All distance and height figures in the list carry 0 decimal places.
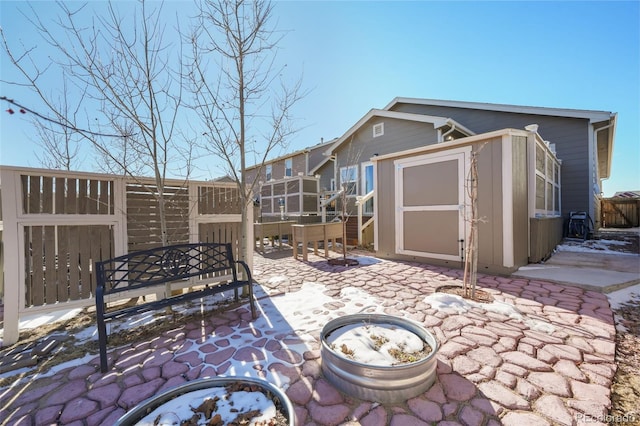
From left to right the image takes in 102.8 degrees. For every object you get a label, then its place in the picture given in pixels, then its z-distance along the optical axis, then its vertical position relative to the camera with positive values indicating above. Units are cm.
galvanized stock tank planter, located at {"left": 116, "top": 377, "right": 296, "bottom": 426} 145 -119
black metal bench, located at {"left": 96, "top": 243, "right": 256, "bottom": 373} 230 -84
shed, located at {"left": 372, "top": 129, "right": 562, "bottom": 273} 501 +17
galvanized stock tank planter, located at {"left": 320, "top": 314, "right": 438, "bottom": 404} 178 -120
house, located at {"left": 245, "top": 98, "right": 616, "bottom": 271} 510 +101
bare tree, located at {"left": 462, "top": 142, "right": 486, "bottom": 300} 376 -50
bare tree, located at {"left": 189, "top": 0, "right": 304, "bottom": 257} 385 +207
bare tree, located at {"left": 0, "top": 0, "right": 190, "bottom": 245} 308 +187
